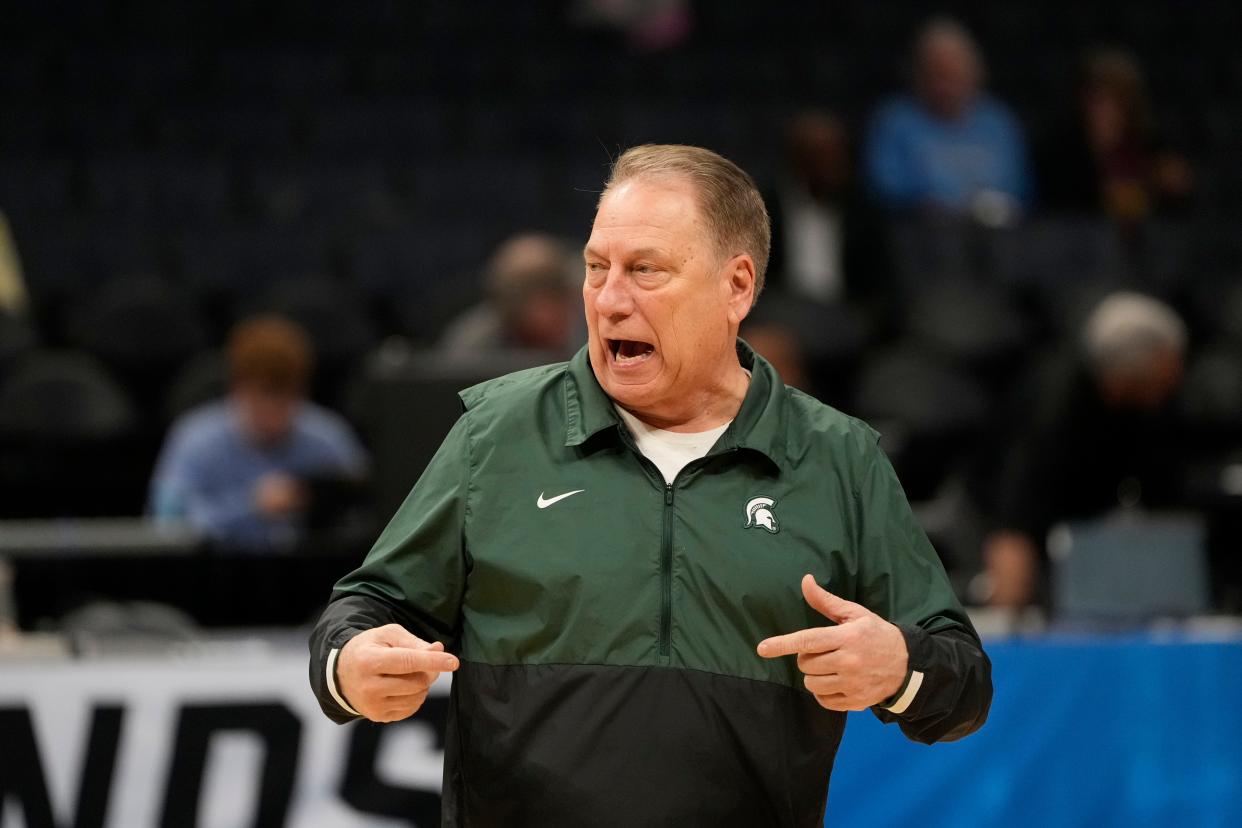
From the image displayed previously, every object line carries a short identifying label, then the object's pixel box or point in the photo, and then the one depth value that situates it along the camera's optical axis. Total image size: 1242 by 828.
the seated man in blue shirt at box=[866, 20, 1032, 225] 17.33
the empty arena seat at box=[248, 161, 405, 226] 17.22
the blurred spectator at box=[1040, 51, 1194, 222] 17.36
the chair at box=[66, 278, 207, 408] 15.20
